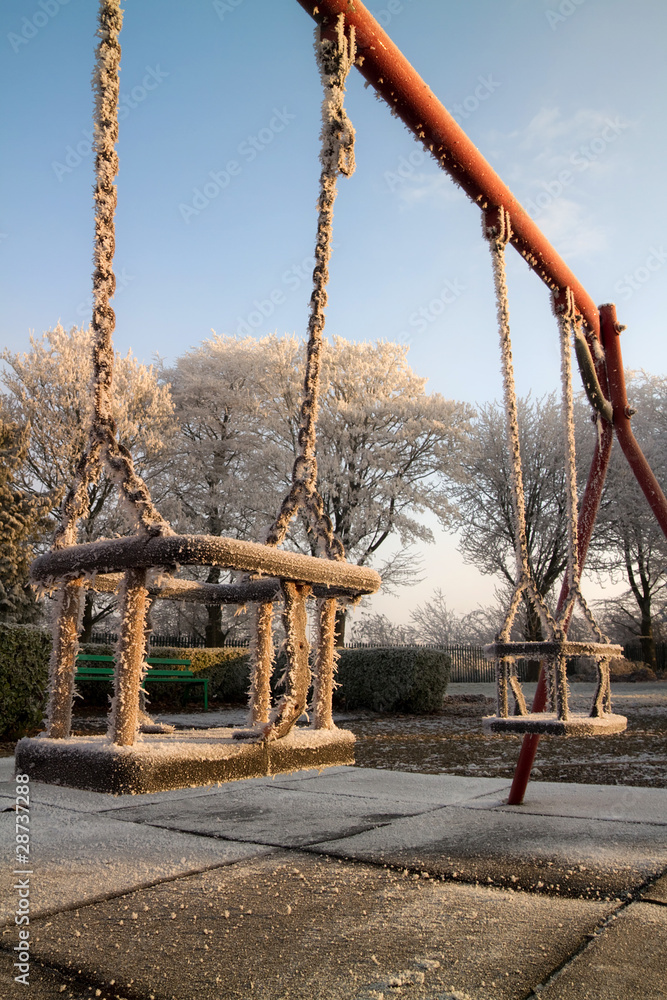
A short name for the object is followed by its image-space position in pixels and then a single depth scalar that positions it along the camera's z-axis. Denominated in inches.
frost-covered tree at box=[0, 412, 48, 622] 583.5
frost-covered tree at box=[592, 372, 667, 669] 1011.9
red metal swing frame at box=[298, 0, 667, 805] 116.9
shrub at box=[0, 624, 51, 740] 312.3
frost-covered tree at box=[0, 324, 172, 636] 756.6
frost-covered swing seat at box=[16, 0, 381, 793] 60.2
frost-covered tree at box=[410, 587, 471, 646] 1339.8
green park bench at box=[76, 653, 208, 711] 437.8
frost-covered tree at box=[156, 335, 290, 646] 912.3
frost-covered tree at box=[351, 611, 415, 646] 1229.7
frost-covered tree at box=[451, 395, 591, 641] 1001.5
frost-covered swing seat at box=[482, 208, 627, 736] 119.8
